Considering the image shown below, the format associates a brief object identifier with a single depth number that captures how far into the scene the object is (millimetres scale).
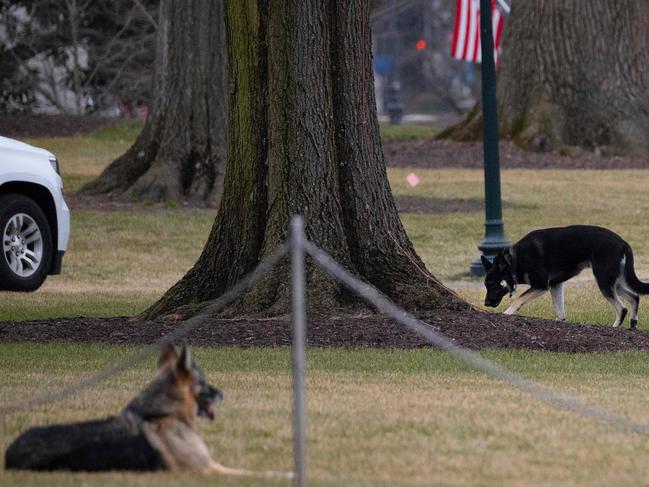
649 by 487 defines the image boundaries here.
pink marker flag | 25859
